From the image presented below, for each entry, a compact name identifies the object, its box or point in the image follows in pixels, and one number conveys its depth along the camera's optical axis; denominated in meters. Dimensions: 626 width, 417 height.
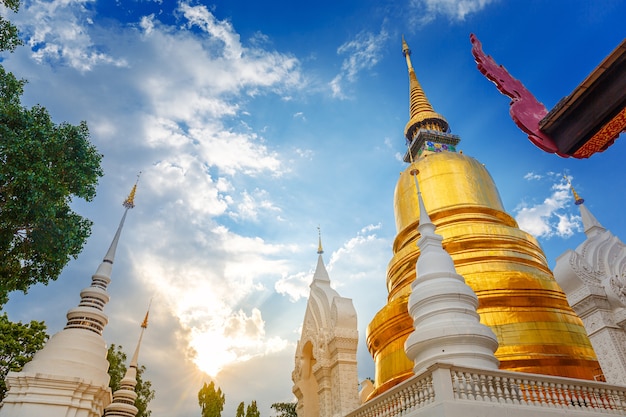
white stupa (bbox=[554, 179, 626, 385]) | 7.84
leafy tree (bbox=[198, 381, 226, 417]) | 22.72
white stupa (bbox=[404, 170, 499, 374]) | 7.00
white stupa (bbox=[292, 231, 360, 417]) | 9.98
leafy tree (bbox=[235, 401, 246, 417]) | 23.08
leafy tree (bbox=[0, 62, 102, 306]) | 7.85
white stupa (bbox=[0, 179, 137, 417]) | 9.09
